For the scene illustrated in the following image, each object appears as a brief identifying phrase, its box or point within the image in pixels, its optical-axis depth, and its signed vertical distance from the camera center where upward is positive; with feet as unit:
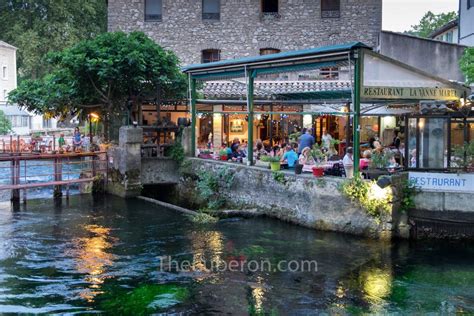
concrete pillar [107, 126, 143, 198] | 67.21 -3.59
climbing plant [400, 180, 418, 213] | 46.73 -5.17
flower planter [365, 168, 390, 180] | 46.85 -3.44
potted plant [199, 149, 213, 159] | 69.15 -2.89
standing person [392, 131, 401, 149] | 68.96 -1.52
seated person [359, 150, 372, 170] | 50.70 -2.88
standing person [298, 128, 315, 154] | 60.49 -1.29
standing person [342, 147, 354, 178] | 48.55 -2.91
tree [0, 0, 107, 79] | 154.51 +27.94
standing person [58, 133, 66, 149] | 98.34 -2.12
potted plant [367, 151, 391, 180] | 47.47 -2.76
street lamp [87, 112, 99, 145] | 85.81 +1.79
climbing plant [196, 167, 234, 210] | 60.29 -5.75
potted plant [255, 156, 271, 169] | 57.62 -3.23
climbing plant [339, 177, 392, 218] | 45.52 -5.07
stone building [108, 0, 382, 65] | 99.81 +17.82
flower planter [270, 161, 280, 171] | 55.39 -3.40
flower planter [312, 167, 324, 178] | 50.19 -3.59
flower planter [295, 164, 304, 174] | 52.37 -3.48
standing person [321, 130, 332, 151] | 64.76 -1.43
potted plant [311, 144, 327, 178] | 50.27 -2.83
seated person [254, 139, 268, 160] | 66.90 -2.51
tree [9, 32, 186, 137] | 72.33 +6.76
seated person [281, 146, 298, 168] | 57.36 -2.68
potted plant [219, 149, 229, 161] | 65.92 -2.86
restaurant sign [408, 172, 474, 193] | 46.11 -4.07
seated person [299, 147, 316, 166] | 54.90 -2.69
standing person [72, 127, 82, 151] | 95.71 -1.76
